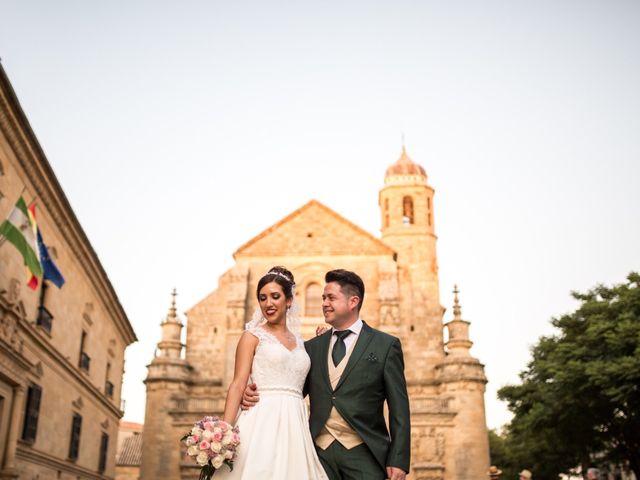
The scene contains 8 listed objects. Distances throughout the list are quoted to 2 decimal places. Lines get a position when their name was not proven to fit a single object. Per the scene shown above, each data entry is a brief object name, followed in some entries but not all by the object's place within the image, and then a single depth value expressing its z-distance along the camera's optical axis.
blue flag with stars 14.32
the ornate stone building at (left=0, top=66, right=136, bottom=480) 13.84
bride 4.55
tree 20.64
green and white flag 12.30
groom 4.64
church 26.69
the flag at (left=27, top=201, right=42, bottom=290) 13.06
